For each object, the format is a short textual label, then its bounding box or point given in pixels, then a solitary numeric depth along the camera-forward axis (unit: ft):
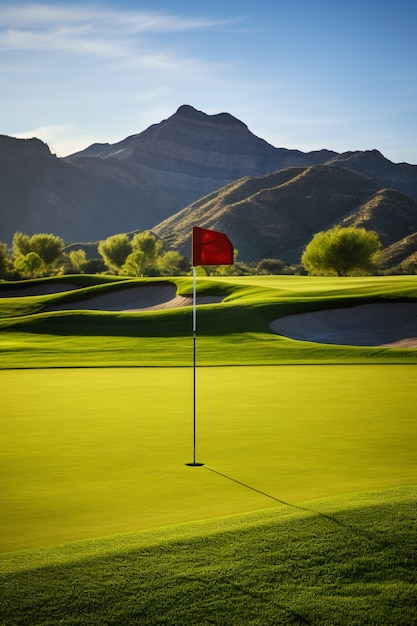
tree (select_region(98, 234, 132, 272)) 408.46
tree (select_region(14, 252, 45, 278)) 338.54
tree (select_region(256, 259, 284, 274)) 395.75
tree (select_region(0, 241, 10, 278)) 352.98
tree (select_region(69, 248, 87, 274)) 425.28
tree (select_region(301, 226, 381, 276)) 297.33
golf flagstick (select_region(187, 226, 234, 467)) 35.50
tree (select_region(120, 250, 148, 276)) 359.87
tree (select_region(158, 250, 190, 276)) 393.09
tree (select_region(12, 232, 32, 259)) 379.98
